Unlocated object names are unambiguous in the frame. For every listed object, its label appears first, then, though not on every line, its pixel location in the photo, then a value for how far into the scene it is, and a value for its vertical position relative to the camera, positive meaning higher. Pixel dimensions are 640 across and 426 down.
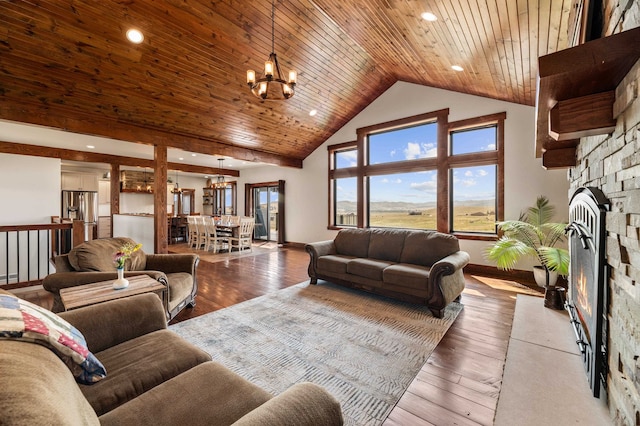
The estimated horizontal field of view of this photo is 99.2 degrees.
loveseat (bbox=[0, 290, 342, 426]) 0.61 -0.68
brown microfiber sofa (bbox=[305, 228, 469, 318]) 3.11 -0.70
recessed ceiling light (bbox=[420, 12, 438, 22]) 2.89 +2.12
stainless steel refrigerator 8.07 +0.12
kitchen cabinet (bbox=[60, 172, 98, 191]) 8.03 +0.90
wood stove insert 1.57 -0.46
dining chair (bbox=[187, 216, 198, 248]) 7.94 -0.61
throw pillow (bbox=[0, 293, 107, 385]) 0.82 -0.42
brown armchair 2.53 -0.61
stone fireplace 1.16 -0.17
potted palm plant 3.31 -0.42
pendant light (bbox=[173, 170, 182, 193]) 10.53 +0.96
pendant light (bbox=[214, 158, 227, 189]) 9.39 +1.31
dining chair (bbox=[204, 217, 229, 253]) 7.33 -0.68
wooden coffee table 2.06 -0.67
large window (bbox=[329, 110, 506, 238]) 5.15 +0.83
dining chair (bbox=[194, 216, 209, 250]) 7.63 -0.54
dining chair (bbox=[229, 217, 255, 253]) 7.31 -0.68
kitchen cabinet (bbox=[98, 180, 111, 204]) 9.43 +0.67
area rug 1.93 -1.21
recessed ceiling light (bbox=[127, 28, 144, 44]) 3.39 +2.23
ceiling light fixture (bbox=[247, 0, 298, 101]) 3.29 +1.68
